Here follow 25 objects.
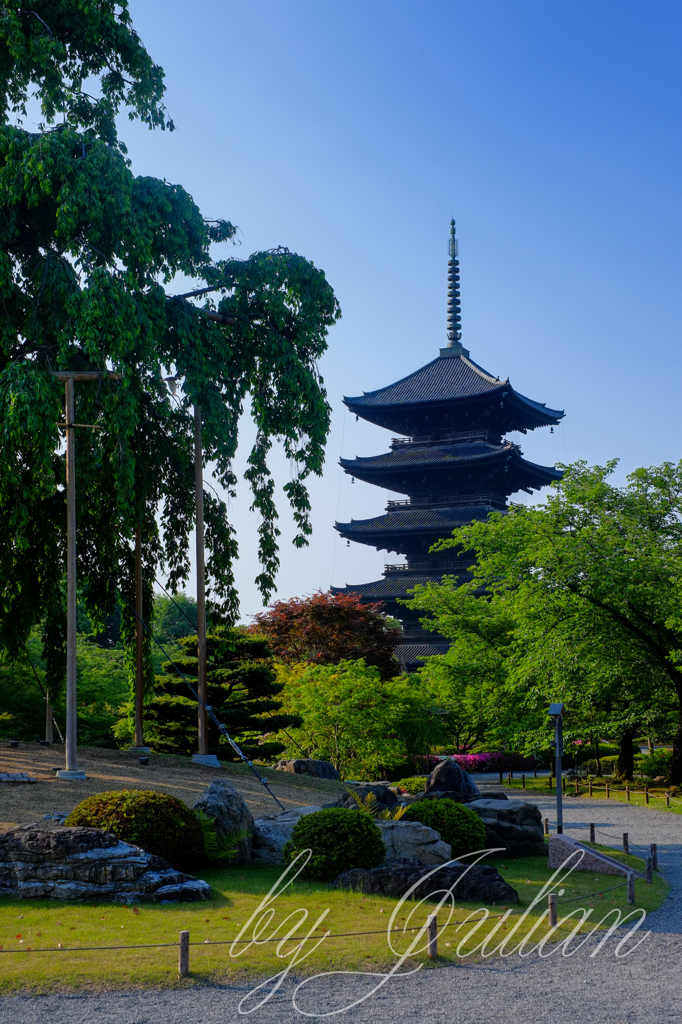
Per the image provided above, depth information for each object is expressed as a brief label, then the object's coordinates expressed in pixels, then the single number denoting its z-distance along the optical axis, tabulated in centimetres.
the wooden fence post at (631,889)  1148
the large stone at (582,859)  1337
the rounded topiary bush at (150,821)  1146
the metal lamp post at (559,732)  1494
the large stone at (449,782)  1730
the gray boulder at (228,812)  1292
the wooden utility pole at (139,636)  1777
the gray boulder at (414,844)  1279
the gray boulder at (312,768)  2103
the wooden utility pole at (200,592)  1802
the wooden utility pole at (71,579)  1418
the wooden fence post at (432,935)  872
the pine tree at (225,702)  2425
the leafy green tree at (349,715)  2481
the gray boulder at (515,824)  1540
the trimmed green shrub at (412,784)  2495
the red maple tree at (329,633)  3083
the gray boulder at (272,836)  1308
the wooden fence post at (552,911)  984
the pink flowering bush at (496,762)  3516
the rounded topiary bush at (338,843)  1204
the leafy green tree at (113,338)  1363
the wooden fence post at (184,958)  780
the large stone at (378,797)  1457
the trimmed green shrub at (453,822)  1373
